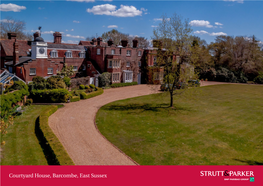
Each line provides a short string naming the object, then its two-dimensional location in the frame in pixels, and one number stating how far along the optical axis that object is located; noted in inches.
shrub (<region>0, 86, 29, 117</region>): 856.3
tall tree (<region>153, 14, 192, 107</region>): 1058.7
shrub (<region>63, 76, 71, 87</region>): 1520.7
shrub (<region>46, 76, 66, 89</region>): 1265.4
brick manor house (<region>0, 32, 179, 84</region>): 1578.5
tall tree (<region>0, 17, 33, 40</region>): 2711.6
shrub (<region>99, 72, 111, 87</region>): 1765.5
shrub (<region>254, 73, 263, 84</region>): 2402.8
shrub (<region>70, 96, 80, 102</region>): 1259.0
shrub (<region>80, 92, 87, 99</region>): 1333.7
